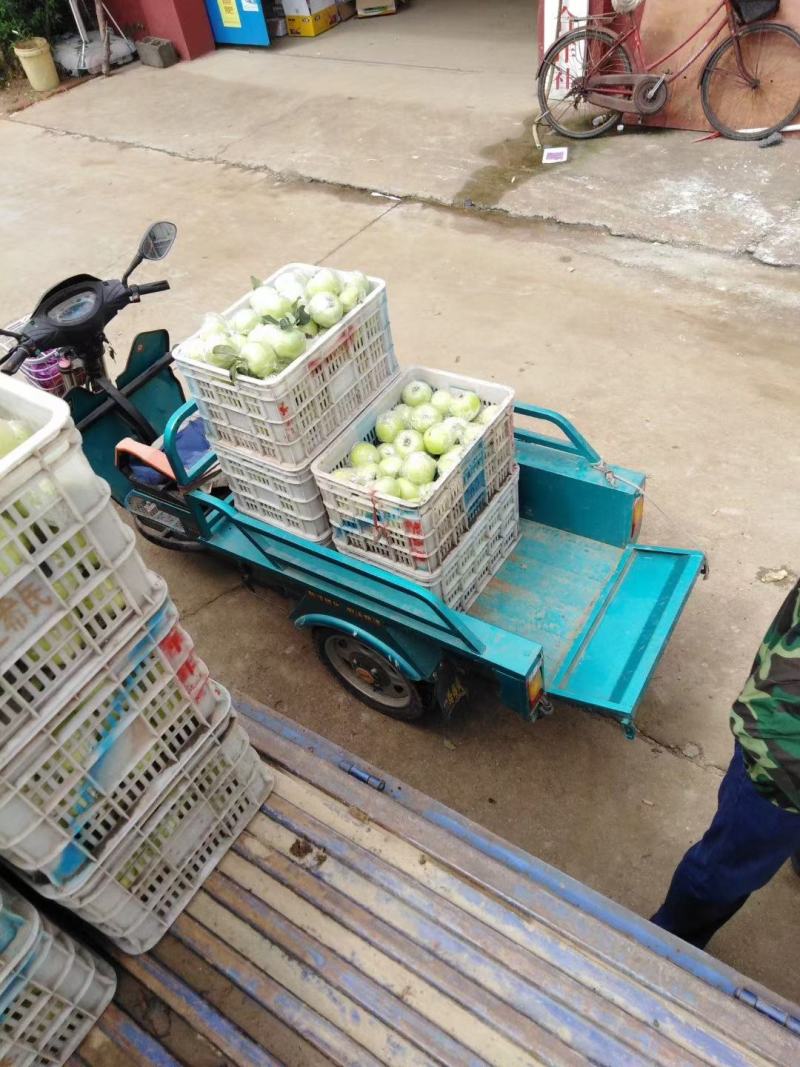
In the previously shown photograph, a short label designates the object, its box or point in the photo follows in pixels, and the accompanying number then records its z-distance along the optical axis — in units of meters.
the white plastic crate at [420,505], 2.53
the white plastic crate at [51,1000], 1.81
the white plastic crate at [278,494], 2.79
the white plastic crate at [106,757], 1.64
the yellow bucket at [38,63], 9.88
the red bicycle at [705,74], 5.86
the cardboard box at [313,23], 9.93
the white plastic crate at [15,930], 1.71
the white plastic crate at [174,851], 1.98
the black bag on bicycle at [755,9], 5.65
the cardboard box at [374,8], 10.16
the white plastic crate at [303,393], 2.61
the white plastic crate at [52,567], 1.42
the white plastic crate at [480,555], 2.71
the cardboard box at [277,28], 10.13
